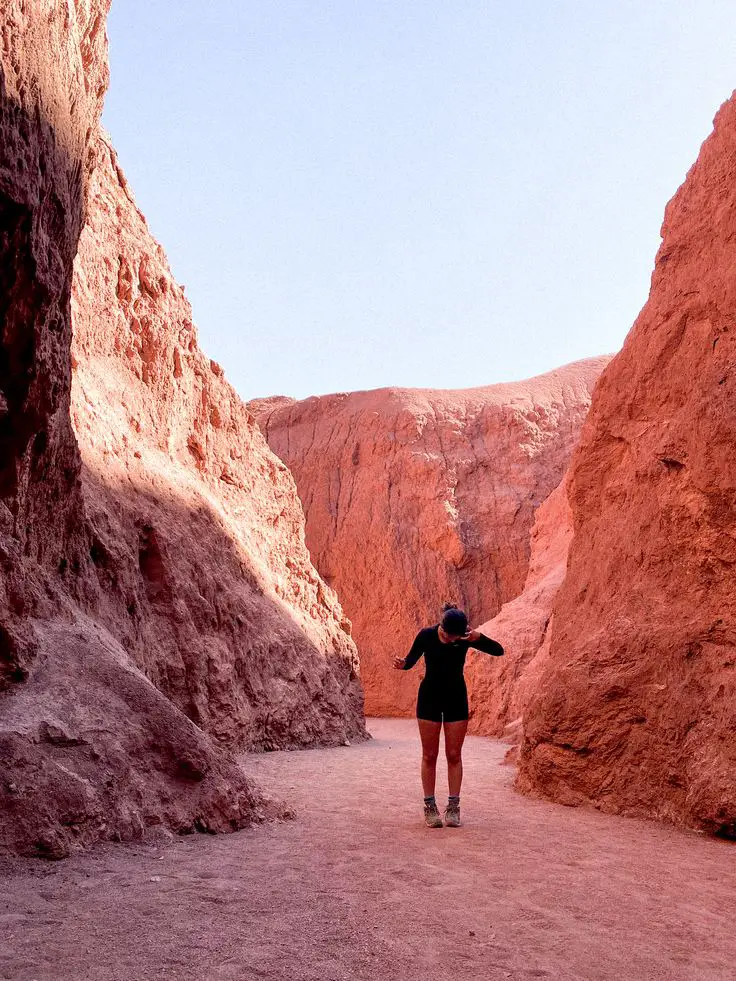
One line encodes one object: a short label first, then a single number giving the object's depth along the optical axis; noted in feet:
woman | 17.93
